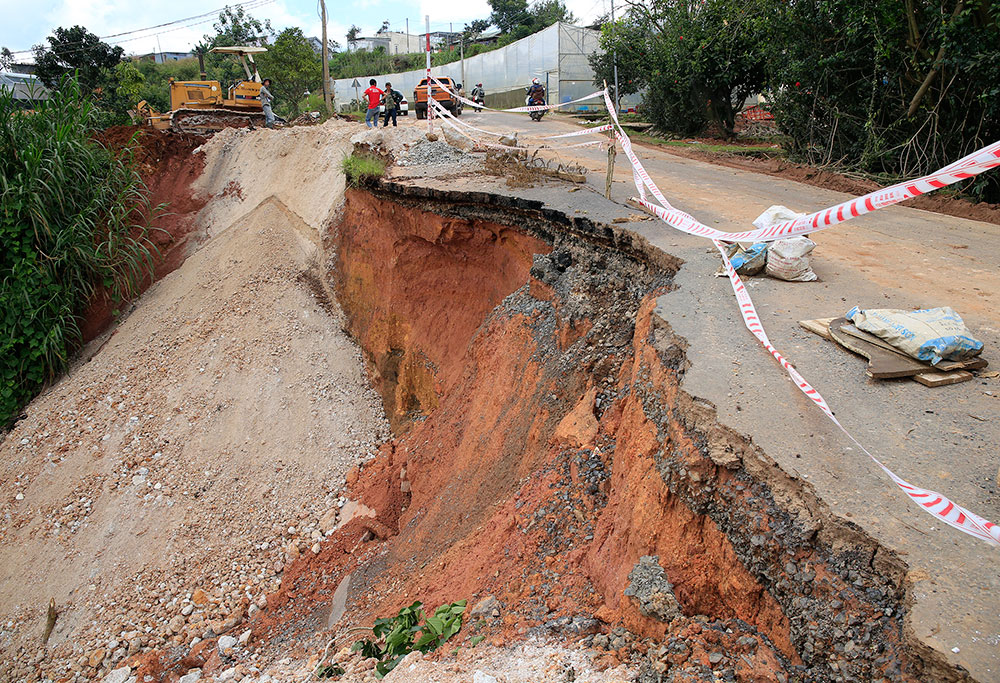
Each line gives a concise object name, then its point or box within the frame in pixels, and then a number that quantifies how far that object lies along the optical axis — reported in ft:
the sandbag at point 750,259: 15.02
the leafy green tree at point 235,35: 119.31
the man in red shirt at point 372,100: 42.80
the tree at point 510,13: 168.08
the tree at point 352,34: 218.79
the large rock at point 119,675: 17.21
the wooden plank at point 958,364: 10.19
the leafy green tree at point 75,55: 80.38
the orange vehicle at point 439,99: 62.23
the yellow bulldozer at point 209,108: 46.44
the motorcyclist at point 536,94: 67.87
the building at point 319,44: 142.46
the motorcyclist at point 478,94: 93.20
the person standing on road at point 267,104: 47.30
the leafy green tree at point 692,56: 46.94
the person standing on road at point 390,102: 44.62
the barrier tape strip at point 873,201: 9.43
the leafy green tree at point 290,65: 87.71
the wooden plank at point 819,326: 11.73
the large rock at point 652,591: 8.26
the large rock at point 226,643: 17.55
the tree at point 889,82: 25.34
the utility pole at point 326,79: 74.57
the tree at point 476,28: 182.50
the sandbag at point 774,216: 15.30
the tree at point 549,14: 152.97
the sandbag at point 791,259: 14.62
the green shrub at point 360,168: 28.22
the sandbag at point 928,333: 10.24
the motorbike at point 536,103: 66.89
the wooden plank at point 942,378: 9.95
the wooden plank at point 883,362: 10.07
